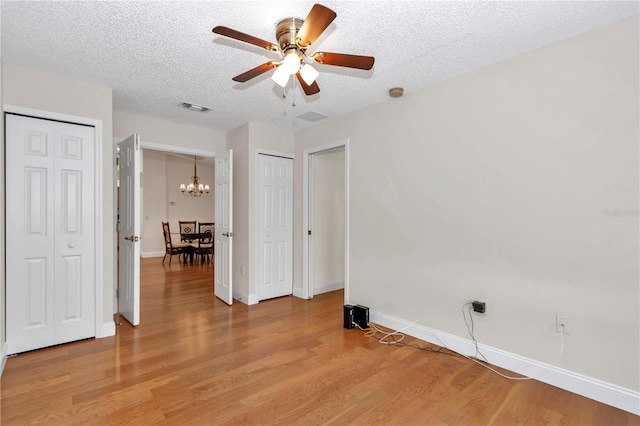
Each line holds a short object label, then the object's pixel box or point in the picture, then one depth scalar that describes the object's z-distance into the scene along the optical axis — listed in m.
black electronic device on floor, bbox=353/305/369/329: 3.46
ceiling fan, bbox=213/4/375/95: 1.73
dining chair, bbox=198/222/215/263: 7.29
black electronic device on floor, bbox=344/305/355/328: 3.45
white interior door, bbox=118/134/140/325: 3.39
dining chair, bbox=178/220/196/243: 7.50
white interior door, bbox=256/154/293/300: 4.47
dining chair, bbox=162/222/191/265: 7.30
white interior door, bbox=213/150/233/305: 4.26
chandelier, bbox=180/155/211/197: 8.77
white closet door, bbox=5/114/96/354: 2.73
